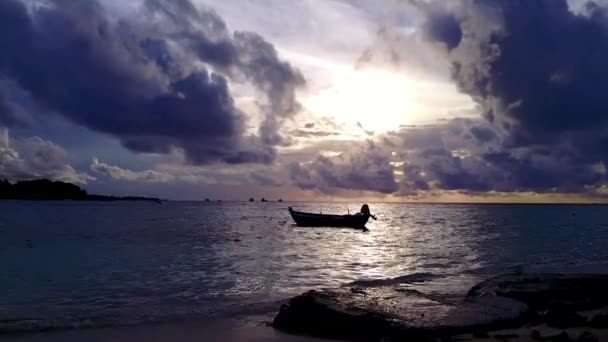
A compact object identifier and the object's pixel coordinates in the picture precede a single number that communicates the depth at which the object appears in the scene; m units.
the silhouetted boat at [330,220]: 74.56
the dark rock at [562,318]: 11.62
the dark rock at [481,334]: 10.91
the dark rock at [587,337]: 10.02
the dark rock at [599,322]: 11.37
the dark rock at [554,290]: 14.43
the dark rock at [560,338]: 10.14
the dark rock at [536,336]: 10.52
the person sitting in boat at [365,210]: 74.23
